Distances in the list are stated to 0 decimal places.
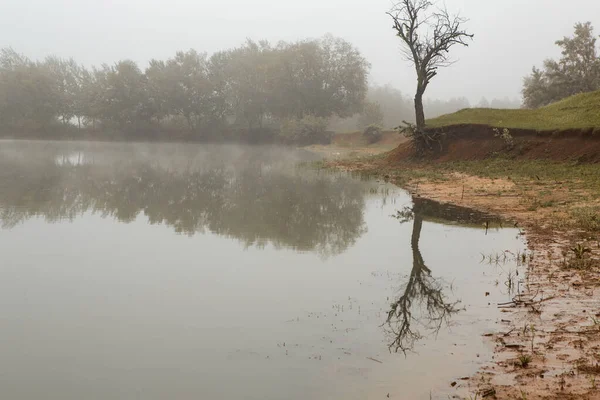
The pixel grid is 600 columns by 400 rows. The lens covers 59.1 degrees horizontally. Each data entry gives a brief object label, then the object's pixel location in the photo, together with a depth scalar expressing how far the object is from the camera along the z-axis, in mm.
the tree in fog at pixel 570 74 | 57906
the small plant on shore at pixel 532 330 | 7758
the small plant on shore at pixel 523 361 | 6871
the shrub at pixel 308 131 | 81312
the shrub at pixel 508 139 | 33031
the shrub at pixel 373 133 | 73144
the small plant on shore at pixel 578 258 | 11070
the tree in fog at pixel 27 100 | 92188
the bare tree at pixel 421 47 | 39375
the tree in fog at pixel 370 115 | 91312
